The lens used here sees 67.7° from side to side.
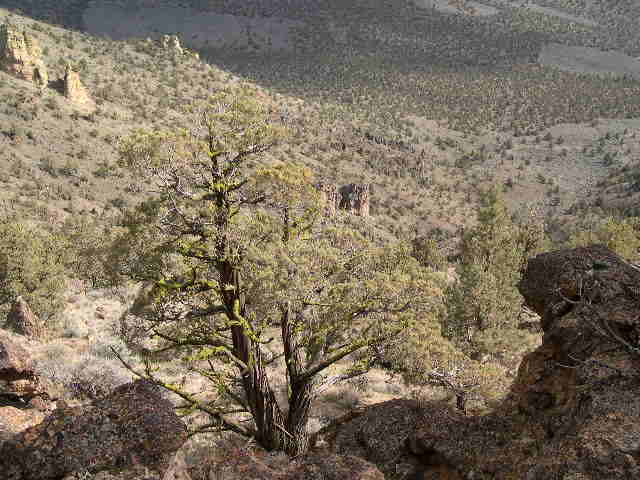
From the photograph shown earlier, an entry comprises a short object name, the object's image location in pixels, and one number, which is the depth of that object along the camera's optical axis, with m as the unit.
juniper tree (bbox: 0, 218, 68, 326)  15.52
